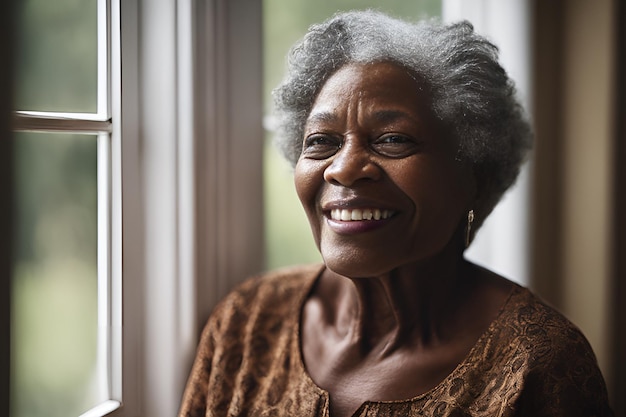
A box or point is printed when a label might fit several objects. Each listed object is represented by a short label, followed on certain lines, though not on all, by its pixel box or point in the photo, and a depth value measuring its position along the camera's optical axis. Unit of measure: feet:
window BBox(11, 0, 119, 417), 3.14
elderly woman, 3.64
